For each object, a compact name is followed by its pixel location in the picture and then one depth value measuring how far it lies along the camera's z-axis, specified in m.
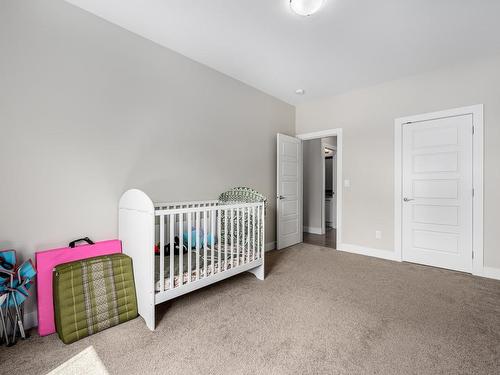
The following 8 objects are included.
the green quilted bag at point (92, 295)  1.60
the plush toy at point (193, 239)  2.41
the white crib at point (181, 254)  1.72
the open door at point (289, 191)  3.81
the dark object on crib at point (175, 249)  2.29
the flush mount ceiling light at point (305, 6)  1.78
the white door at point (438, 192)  2.85
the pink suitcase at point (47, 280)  1.66
